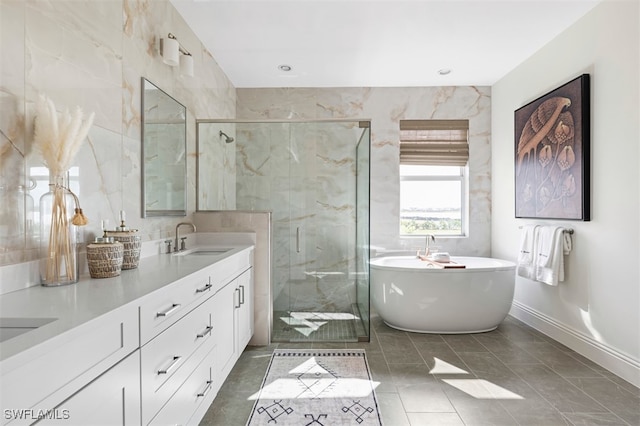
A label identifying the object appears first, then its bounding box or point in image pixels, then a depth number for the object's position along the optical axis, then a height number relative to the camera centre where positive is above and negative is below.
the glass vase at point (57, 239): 1.41 -0.11
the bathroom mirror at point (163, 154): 2.33 +0.40
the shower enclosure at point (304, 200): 3.34 +0.10
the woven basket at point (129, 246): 1.77 -0.17
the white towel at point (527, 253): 3.33 -0.37
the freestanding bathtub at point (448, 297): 3.30 -0.76
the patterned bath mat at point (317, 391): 2.00 -1.11
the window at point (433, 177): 4.50 +0.43
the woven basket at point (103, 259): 1.53 -0.20
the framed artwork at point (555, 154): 2.82 +0.50
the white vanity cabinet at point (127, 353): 0.79 -0.40
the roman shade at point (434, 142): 4.50 +0.85
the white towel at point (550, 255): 3.04 -0.36
